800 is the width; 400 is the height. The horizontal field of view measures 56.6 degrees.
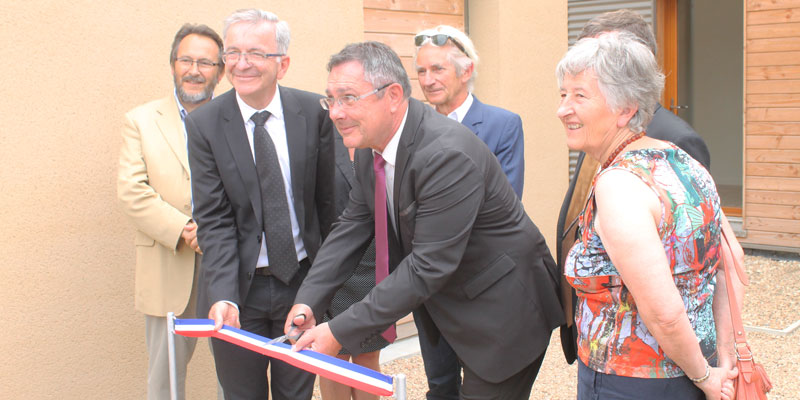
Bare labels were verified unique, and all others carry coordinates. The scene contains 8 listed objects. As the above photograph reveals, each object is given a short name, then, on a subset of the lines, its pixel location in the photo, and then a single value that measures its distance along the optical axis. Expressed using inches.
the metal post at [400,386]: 71.8
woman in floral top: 75.5
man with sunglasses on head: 146.3
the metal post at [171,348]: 105.3
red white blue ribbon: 76.5
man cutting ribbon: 93.5
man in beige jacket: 141.5
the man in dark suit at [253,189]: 114.9
